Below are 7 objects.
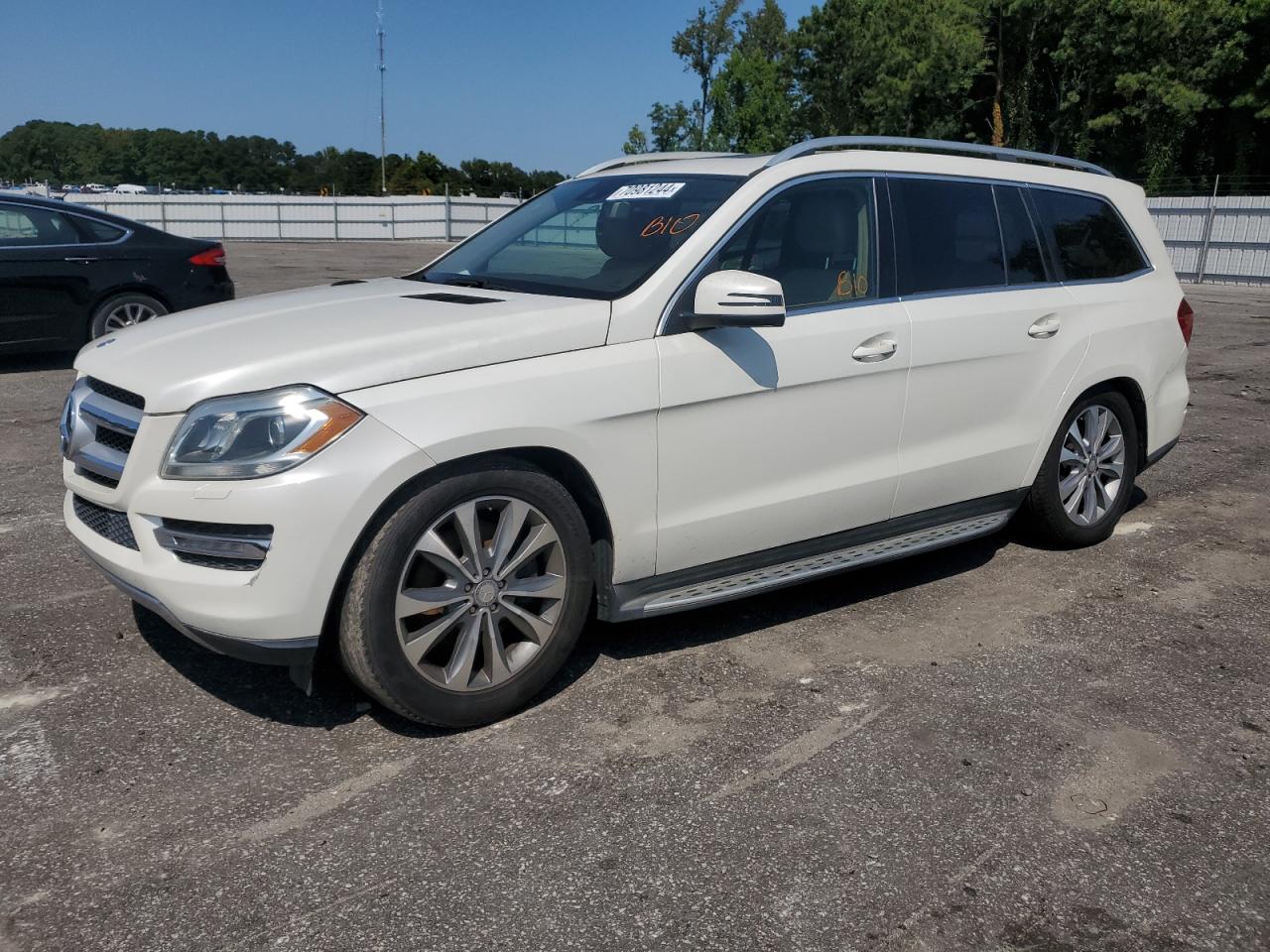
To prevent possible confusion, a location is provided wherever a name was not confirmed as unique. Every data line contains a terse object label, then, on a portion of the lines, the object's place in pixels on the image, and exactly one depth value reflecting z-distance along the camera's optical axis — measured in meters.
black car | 9.11
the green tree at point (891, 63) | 52.41
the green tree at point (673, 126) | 88.19
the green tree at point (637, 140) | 85.81
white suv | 3.13
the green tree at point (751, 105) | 74.56
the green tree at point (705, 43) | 87.31
